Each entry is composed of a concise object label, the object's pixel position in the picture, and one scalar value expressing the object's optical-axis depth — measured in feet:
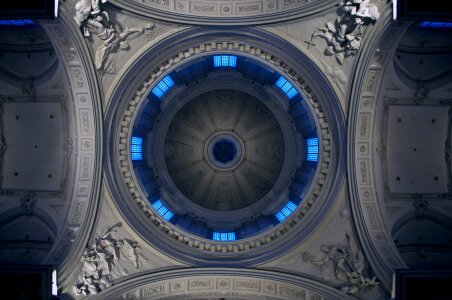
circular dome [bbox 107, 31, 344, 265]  74.74
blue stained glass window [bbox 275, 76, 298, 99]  81.29
